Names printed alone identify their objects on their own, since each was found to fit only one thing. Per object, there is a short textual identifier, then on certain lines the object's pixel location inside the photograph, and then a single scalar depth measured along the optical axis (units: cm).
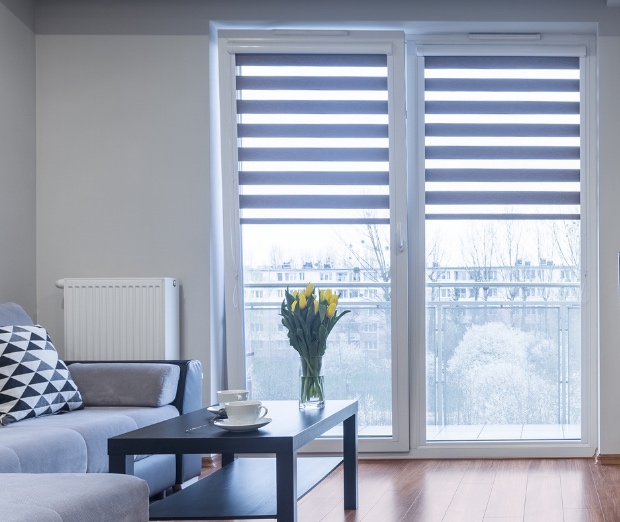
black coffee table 259
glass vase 332
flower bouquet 335
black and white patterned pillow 331
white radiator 447
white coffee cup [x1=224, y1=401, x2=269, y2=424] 275
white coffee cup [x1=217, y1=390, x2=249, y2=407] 305
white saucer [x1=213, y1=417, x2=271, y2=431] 270
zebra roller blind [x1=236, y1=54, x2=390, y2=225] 483
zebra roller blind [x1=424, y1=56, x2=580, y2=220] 483
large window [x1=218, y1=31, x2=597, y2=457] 482
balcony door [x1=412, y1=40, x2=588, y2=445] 482
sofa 203
